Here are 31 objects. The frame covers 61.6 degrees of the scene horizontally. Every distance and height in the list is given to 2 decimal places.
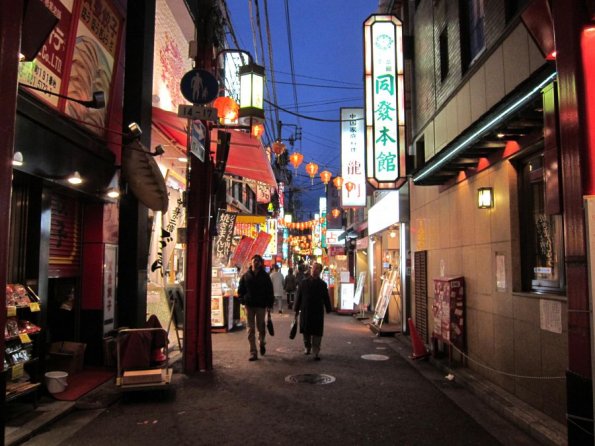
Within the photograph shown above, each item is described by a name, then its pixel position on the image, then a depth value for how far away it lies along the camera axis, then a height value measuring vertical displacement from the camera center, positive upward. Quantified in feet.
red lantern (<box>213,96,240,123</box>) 44.12 +14.13
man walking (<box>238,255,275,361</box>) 36.76 -2.15
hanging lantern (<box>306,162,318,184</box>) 77.30 +15.38
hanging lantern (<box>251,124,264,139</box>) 49.36 +13.88
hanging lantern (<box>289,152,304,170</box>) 72.75 +15.83
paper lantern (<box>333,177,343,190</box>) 77.54 +13.49
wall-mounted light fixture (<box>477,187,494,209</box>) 28.30 +4.01
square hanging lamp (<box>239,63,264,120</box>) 40.95 +14.48
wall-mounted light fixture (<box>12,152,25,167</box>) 21.23 +4.63
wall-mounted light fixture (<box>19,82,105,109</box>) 24.61 +8.41
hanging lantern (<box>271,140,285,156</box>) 61.72 +15.01
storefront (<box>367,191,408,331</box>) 50.26 +1.63
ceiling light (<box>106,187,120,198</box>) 30.94 +4.67
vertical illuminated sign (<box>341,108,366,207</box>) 71.36 +16.37
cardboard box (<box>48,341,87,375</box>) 27.40 -4.85
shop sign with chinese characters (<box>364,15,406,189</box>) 42.70 +13.19
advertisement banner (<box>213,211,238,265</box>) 60.75 +3.75
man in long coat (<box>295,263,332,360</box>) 37.37 -2.98
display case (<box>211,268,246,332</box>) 52.03 -3.65
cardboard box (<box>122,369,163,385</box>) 25.03 -5.50
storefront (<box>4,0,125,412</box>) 22.50 +3.84
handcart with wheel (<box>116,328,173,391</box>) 25.07 -5.13
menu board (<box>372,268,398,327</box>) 52.39 -3.06
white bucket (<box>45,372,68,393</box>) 24.25 -5.59
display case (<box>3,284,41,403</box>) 20.94 -3.31
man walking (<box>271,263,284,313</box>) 70.79 -2.13
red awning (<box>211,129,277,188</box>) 40.57 +9.59
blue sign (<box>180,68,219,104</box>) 31.07 +11.27
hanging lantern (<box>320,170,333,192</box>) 86.39 +15.84
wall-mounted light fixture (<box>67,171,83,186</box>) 26.15 +4.66
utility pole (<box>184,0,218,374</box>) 32.12 +1.71
